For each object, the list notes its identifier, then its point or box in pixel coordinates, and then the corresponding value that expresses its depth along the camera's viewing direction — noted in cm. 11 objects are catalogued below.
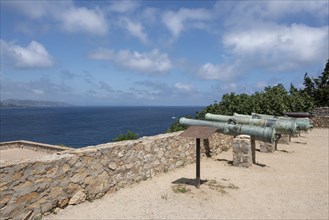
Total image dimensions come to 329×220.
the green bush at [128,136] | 1794
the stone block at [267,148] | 1202
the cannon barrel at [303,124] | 1277
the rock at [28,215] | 510
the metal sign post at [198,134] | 713
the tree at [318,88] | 3304
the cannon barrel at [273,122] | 1077
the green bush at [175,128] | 1773
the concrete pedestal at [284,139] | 1433
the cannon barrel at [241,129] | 900
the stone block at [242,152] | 934
